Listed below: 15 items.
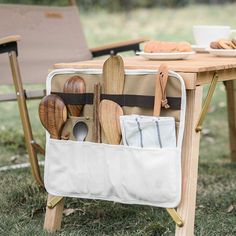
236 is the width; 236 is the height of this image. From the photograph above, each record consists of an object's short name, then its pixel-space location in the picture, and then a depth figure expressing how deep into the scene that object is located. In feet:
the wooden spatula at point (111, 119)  10.03
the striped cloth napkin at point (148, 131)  9.66
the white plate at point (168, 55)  11.33
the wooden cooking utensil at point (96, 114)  10.28
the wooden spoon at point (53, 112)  10.49
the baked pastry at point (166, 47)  11.58
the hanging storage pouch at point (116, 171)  9.67
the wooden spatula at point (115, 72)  10.11
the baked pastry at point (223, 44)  12.31
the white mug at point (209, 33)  13.88
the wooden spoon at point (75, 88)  10.45
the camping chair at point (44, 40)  15.60
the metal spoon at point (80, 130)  10.54
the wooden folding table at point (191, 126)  9.75
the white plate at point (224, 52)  12.01
